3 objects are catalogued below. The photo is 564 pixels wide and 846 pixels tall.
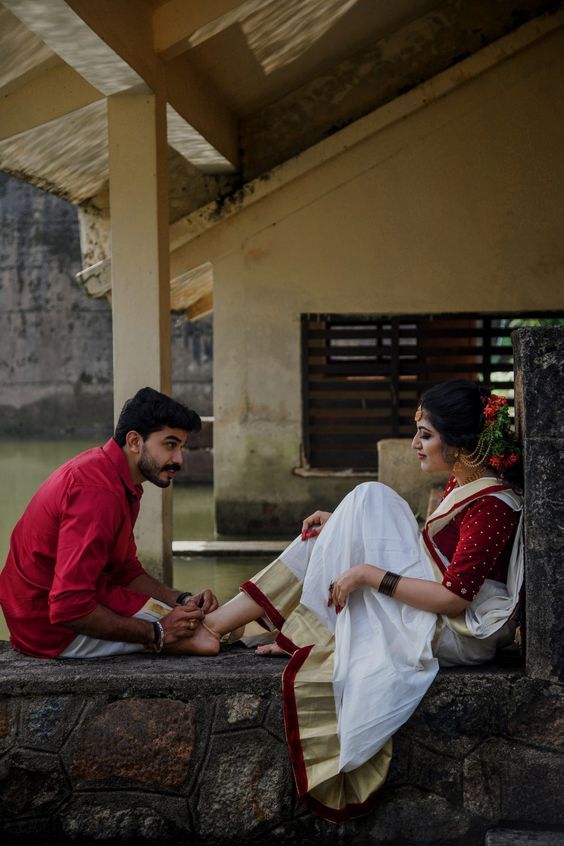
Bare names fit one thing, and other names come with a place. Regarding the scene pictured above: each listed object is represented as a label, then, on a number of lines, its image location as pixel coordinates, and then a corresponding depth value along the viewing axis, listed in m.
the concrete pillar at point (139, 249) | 6.59
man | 3.16
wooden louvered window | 9.55
